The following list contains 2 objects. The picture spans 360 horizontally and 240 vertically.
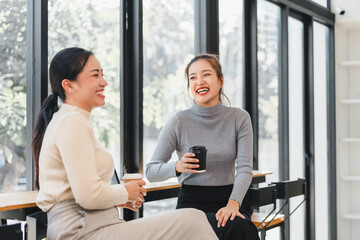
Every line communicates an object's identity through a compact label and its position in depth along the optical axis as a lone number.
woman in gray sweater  2.39
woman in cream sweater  1.66
